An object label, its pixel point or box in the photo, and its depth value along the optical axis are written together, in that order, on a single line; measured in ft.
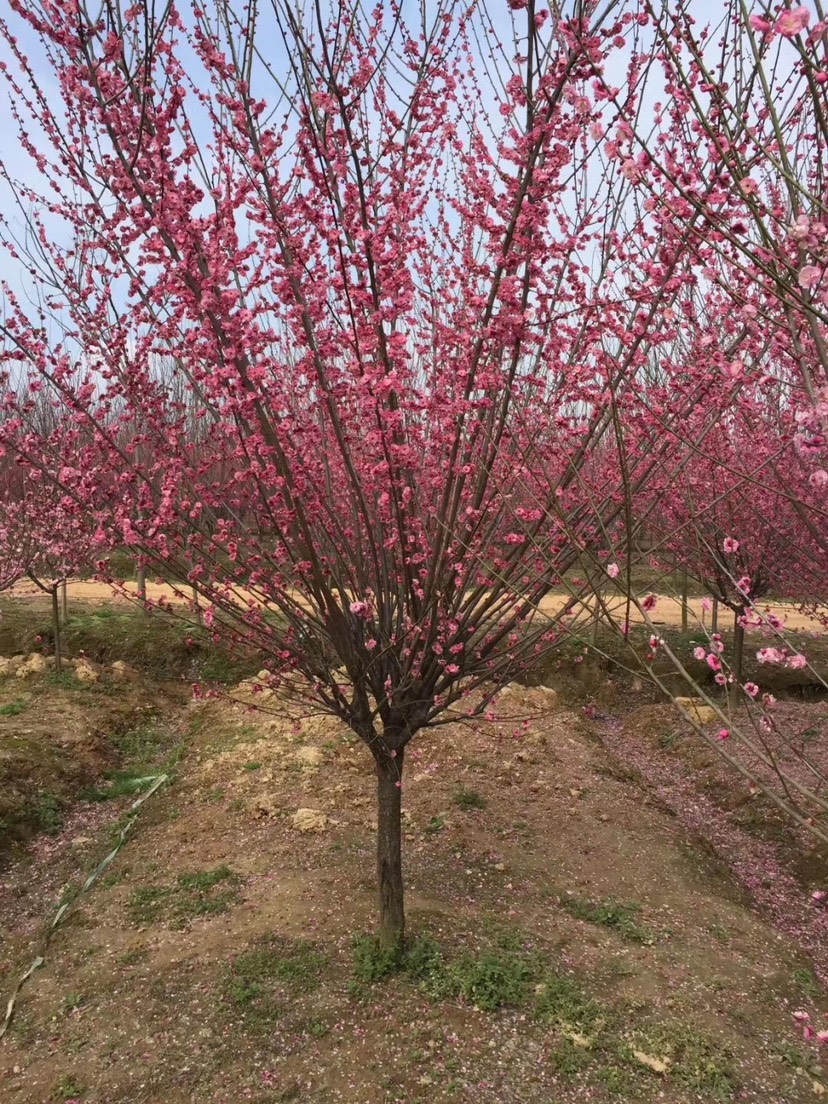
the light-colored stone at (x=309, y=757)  23.15
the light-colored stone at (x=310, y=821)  18.95
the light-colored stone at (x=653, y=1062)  11.14
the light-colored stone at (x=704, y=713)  28.67
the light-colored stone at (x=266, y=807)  20.01
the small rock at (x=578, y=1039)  11.55
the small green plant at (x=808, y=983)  13.64
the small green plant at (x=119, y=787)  21.70
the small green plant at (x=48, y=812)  19.86
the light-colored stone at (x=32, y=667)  29.99
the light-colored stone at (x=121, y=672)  31.22
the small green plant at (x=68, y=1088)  10.64
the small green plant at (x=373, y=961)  13.00
